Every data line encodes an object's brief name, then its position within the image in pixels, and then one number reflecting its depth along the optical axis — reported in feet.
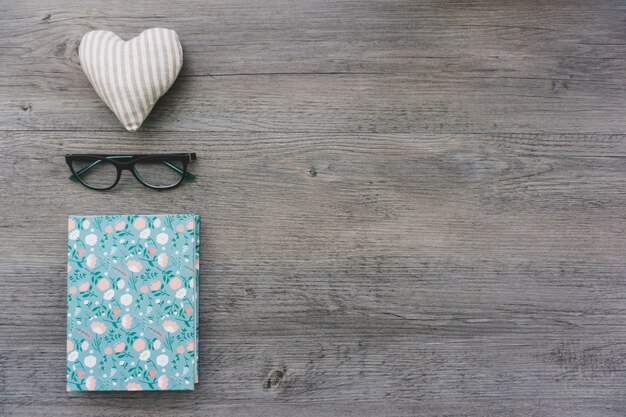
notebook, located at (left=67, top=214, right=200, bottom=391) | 2.94
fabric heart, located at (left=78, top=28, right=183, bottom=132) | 2.85
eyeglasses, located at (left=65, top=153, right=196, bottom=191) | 2.97
